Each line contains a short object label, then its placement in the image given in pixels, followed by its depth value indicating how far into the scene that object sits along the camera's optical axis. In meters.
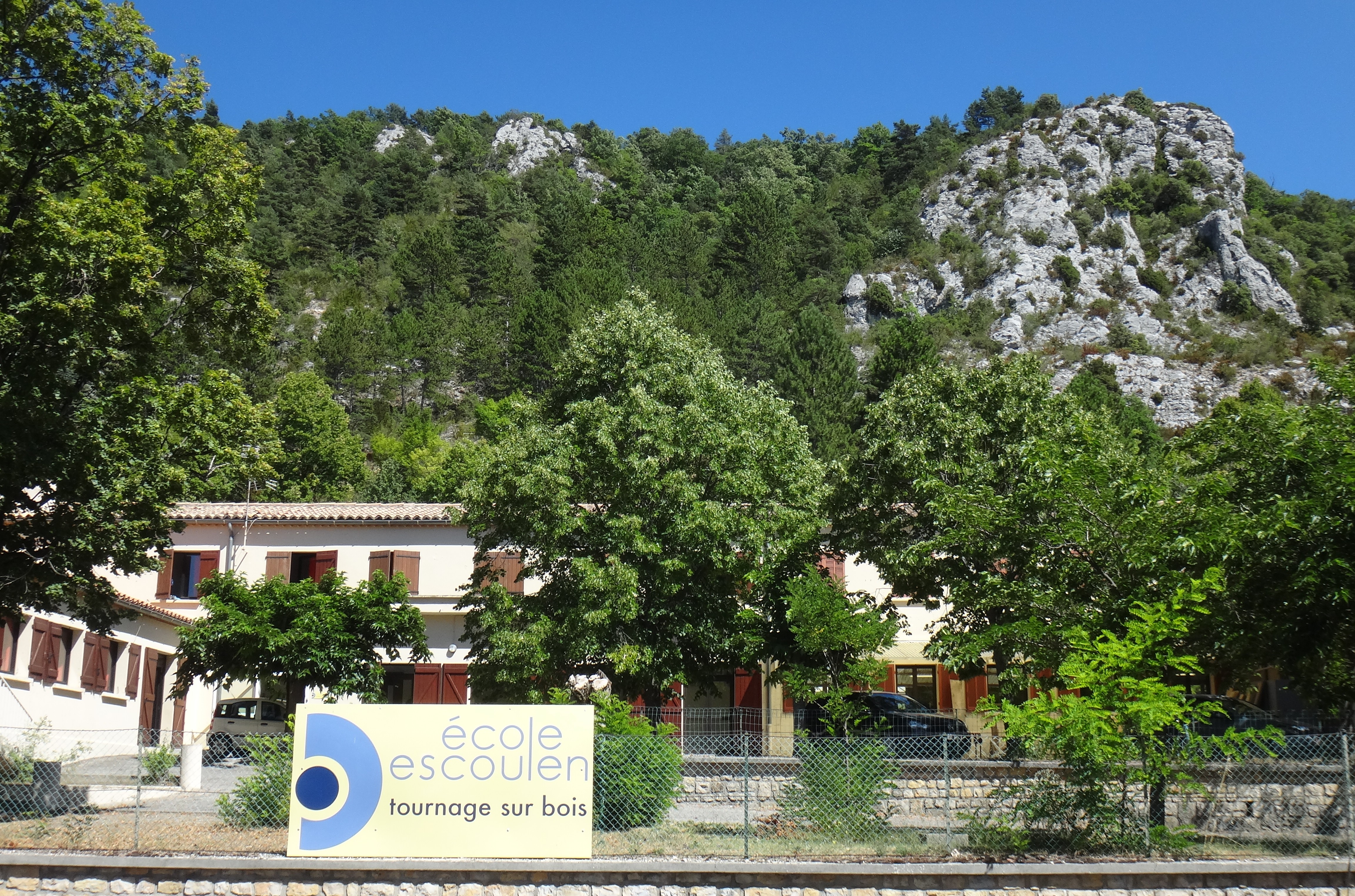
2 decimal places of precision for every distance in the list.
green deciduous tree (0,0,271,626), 15.67
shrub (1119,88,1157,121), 95.94
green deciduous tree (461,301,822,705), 21.81
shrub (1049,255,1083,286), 80.88
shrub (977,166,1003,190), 92.12
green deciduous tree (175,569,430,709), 22.62
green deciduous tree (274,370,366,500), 49.38
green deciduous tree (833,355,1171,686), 16.03
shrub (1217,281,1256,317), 76.75
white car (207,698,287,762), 27.23
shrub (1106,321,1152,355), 71.88
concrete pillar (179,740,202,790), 16.23
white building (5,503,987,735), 30.44
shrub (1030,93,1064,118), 97.69
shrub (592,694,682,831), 11.91
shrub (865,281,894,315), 80.19
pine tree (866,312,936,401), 44.09
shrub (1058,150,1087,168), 90.50
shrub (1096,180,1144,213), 87.25
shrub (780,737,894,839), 12.34
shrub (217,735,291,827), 12.27
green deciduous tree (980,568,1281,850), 11.67
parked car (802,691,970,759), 20.86
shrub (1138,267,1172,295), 80.31
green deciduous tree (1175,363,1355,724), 14.34
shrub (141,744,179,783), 17.17
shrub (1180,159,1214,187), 89.19
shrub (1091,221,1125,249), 83.50
